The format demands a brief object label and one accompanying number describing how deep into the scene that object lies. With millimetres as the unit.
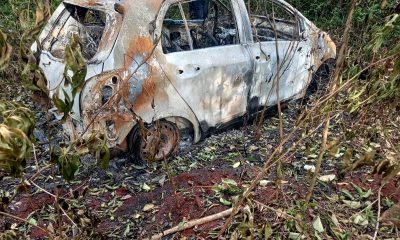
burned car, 3877
